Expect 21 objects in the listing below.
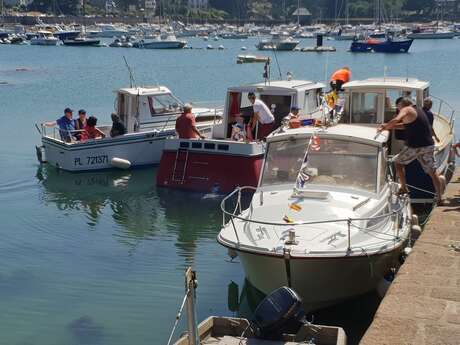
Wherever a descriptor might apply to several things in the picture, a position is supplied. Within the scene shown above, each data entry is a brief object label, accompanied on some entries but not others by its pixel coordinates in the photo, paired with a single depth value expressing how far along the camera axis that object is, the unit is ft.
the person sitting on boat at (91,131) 77.00
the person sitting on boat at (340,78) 72.55
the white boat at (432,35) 466.70
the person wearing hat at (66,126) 77.61
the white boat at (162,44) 379.18
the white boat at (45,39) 416.67
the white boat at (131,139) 77.00
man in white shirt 65.35
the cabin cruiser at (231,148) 63.87
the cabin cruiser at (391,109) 55.26
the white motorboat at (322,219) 37.68
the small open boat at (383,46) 318.86
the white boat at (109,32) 506.07
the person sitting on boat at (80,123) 78.57
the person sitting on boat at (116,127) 76.69
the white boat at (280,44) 356.67
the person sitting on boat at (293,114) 62.82
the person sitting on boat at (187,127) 67.26
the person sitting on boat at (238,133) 66.08
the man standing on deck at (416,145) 47.96
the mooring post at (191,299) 28.22
